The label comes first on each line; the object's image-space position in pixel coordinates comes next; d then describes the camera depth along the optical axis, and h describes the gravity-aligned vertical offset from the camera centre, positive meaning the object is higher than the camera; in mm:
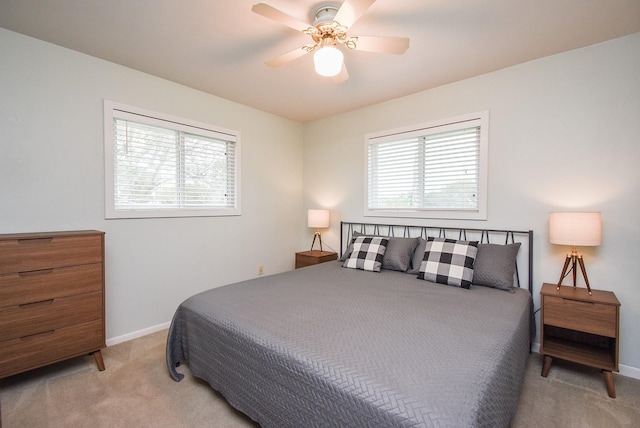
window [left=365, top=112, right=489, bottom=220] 2773 +433
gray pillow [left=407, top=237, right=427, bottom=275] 2768 -474
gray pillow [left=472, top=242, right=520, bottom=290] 2270 -465
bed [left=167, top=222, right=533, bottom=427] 1034 -636
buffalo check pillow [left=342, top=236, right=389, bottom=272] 2859 -468
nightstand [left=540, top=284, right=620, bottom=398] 1846 -775
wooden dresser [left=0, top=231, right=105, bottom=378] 1781 -619
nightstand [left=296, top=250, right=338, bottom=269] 3605 -635
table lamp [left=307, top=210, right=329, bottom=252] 3715 -135
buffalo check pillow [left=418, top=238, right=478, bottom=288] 2340 -457
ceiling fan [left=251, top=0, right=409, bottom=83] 1647 +1092
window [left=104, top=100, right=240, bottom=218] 2576 +437
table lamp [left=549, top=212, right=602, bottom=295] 1975 -142
